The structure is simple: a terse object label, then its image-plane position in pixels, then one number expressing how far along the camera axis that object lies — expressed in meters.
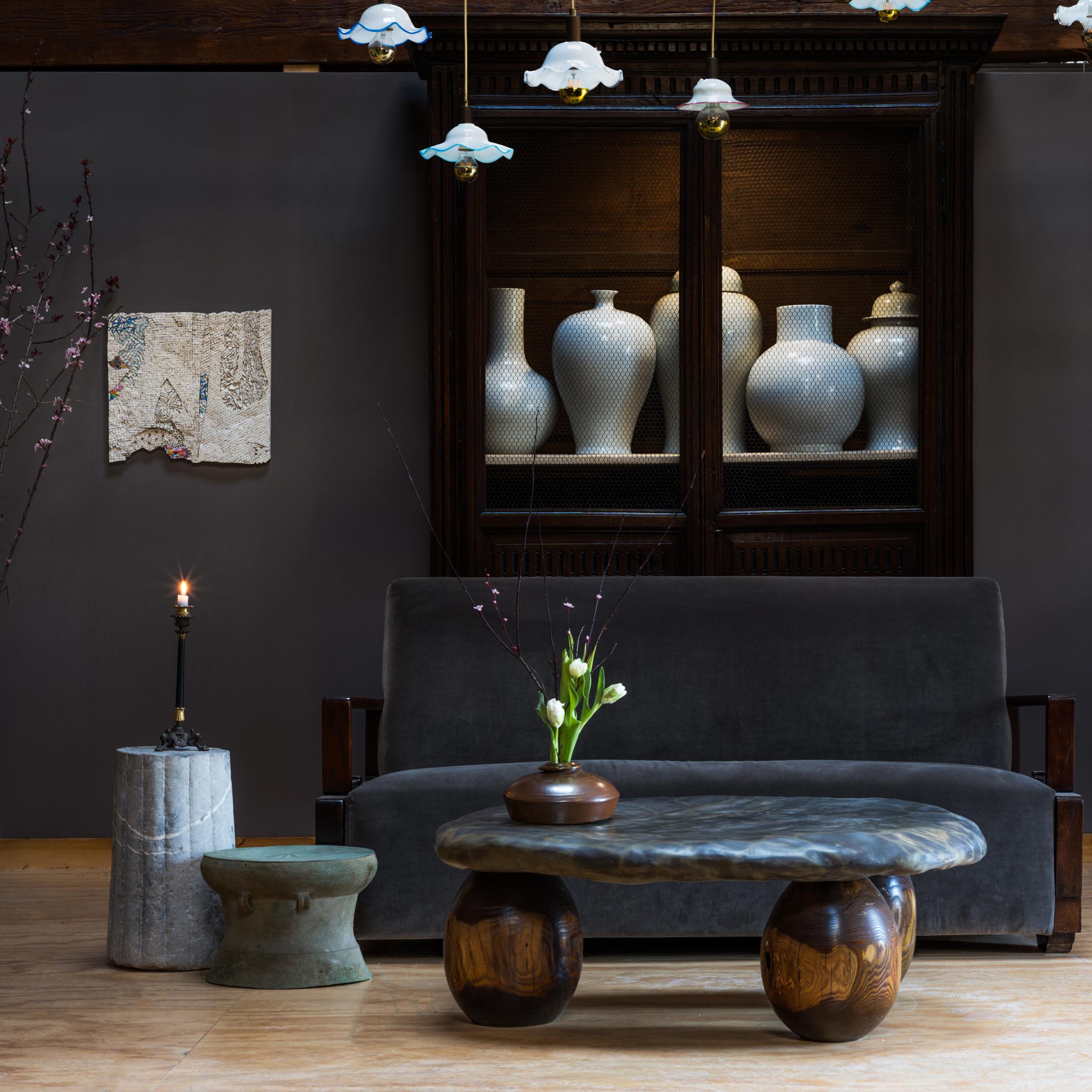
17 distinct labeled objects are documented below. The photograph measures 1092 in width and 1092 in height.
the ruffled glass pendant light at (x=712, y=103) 5.76
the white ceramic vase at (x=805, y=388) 7.87
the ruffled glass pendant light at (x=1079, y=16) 5.27
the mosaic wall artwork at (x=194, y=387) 8.53
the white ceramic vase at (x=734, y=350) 7.89
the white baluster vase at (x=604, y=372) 7.91
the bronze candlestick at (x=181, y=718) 6.17
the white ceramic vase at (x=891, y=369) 7.87
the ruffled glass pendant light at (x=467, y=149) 6.65
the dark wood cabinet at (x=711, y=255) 7.82
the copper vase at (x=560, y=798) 4.85
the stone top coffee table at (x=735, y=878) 4.41
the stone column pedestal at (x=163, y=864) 5.85
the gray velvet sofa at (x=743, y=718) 6.09
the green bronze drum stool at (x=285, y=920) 5.49
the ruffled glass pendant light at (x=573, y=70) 5.38
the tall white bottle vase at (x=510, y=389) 7.91
